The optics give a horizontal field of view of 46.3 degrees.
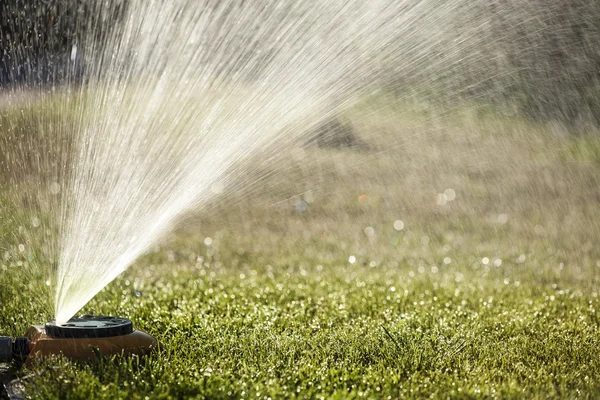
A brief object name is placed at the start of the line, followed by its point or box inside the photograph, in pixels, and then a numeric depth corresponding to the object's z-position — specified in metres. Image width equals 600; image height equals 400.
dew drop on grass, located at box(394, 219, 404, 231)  9.38
